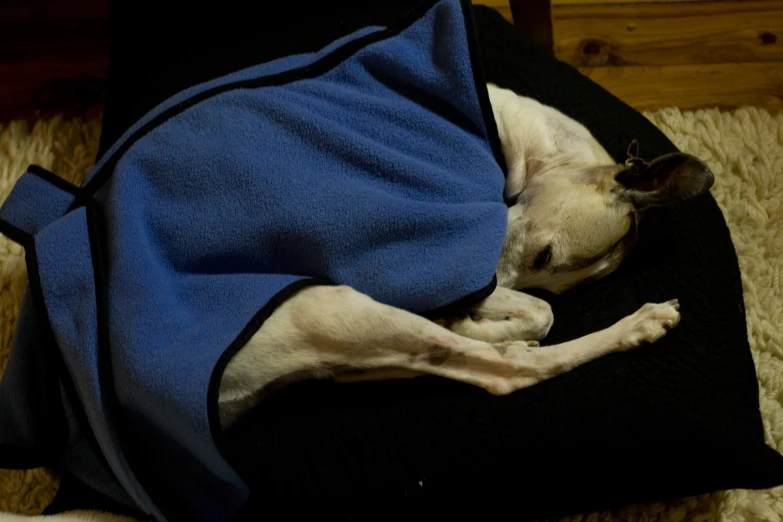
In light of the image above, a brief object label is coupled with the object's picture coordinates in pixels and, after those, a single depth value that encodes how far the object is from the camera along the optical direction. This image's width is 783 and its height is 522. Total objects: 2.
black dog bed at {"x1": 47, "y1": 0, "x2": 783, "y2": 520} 1.41
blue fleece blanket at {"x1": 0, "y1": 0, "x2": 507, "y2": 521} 1.27
